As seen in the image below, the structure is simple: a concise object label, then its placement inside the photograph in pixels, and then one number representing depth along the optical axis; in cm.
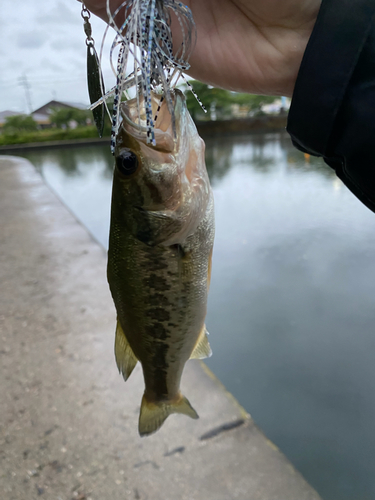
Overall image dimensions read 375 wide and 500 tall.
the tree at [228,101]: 2004
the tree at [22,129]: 2478
